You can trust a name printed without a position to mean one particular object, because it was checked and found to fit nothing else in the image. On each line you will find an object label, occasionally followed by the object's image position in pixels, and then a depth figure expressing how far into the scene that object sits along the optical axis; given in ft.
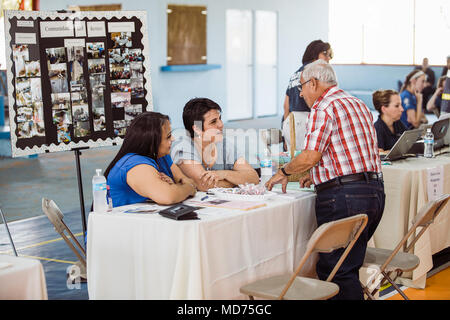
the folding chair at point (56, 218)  11.51
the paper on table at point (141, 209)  10.18
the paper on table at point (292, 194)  11.36
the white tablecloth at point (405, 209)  14.05
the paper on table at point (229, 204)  10.36
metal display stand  14.40
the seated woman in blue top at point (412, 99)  25.26
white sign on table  14.30
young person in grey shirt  12.61
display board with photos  13.80
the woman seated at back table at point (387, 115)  16.63
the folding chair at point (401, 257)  10.99
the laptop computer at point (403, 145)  15.01
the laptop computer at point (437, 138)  16.61
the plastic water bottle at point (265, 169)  12.70
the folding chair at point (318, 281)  9.27
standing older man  10.75
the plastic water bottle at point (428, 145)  15.89
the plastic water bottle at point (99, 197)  10.18
